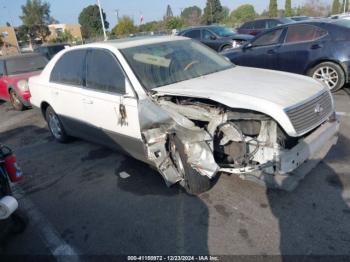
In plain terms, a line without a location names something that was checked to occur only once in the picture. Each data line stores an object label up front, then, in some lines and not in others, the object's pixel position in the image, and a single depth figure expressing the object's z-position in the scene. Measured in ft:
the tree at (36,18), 171.42
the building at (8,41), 149.73
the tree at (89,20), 197.56
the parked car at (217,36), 40.24
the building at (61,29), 202.88
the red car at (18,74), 26.61
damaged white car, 9.36
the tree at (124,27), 146.10
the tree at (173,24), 150.71
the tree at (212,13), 195.42
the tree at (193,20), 177.45
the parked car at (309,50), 20.07
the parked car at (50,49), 45.37
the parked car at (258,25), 50.85
